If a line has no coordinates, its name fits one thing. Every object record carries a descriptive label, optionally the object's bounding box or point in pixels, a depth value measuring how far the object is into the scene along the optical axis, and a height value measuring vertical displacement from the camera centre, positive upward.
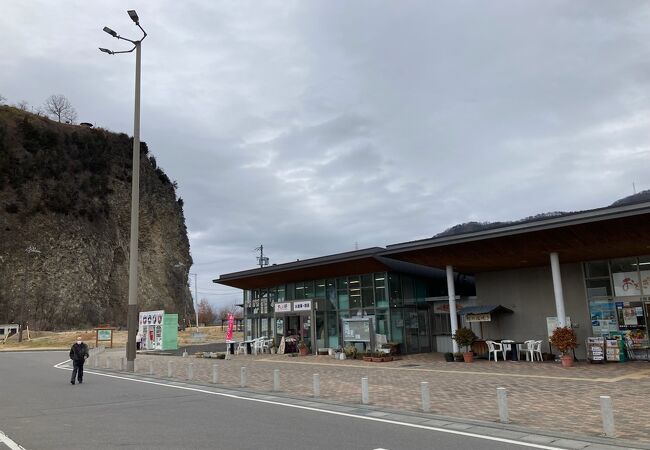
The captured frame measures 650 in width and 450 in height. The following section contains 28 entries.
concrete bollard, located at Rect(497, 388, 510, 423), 8.77 -1.68
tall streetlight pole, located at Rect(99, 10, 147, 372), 19.83 +4.37
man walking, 16.09 -1.00
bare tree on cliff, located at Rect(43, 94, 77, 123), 100.47 +42.97
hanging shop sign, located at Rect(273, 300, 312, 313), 27.84 +0.62
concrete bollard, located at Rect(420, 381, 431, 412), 9.96 -1.69
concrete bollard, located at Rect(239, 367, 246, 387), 14.57 -1.70
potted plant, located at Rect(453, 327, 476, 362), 21.23 -1.17
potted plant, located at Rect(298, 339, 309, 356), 27.59 -1.76
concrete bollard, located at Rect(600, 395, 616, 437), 7.52 -1.67
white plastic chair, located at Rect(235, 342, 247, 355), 31.19 -1.80
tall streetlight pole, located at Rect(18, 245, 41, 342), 51.00 +2.79
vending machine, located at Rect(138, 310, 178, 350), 36.75 -0.68
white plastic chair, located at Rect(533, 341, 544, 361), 21.03 -1.74
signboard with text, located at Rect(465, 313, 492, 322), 22.72 -0.28
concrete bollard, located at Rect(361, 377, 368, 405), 11.14 -1.73
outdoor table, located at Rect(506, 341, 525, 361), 21.84 -1.74
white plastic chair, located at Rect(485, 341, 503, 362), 21.83 -1.62
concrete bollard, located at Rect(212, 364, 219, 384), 15.66 -1.74
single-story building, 18.59 +1.36
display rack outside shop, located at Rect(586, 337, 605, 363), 19.16 -1.61
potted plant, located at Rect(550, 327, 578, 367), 18.58 -1.24
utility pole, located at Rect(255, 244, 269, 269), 67.06 +7.81
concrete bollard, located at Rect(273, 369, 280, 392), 13.63 -1.77
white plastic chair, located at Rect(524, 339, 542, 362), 21.02 -1.71
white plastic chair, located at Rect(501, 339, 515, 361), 21.69 -1.54
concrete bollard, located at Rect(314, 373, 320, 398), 12.27 -1.69
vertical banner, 35.50 -0.82
